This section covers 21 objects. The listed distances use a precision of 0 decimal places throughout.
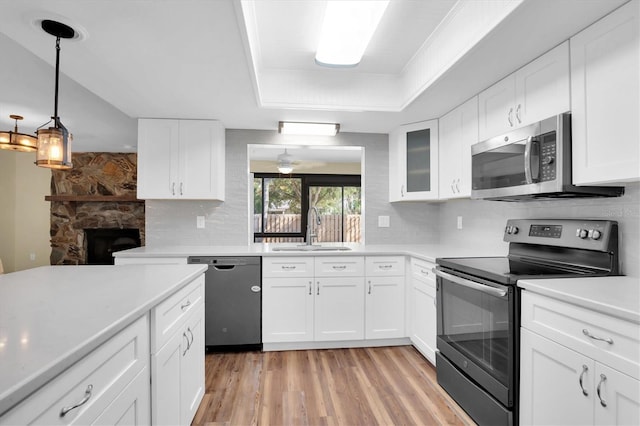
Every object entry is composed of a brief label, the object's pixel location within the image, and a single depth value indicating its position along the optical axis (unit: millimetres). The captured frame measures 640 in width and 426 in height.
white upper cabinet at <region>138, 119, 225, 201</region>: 3025
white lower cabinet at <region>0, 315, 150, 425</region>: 692
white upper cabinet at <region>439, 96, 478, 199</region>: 2457
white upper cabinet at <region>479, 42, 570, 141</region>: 1662
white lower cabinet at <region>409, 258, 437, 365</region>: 2514
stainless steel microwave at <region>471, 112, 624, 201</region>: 1611
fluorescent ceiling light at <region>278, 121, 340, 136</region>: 3061
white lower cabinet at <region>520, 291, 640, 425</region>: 1086
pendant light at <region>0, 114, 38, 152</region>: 3387
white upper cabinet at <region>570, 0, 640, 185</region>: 1332
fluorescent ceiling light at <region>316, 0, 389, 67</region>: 1812
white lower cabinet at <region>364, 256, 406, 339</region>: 2955
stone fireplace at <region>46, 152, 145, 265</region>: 5906
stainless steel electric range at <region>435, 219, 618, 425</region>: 1598
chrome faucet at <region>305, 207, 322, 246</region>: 3364
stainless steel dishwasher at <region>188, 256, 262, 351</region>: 2822
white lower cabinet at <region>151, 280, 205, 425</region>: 1314
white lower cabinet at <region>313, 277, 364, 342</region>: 2912
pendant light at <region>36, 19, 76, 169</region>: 1601
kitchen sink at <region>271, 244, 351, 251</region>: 3139
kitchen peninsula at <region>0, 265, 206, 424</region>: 685
